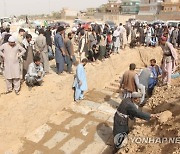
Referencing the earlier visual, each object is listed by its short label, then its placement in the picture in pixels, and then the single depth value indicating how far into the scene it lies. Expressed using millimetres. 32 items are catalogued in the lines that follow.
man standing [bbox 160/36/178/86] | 7016
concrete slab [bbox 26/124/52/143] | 6333
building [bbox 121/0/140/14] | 58344
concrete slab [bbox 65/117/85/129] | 6801
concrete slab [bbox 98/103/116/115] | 7521
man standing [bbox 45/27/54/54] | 10377
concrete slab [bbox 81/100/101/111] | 7781
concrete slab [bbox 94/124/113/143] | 6274
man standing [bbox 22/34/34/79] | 7203
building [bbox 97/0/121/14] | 62906
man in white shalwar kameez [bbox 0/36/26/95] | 6375
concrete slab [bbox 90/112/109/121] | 7180
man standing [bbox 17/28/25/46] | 7479
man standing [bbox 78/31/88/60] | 9719
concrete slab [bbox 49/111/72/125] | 7078
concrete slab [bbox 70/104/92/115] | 7527
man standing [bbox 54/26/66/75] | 7804
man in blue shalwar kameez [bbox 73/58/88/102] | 7521
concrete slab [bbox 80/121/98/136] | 6538
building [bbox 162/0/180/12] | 44125
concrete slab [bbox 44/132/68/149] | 6086
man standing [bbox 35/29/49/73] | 7750
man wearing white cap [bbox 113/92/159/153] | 4637
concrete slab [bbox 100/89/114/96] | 8991
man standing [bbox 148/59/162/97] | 7377
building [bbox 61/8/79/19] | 55000
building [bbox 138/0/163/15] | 48156
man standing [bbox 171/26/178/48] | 12772
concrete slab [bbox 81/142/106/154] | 5856
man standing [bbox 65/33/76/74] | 8086
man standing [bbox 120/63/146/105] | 6504
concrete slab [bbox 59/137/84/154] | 5922
